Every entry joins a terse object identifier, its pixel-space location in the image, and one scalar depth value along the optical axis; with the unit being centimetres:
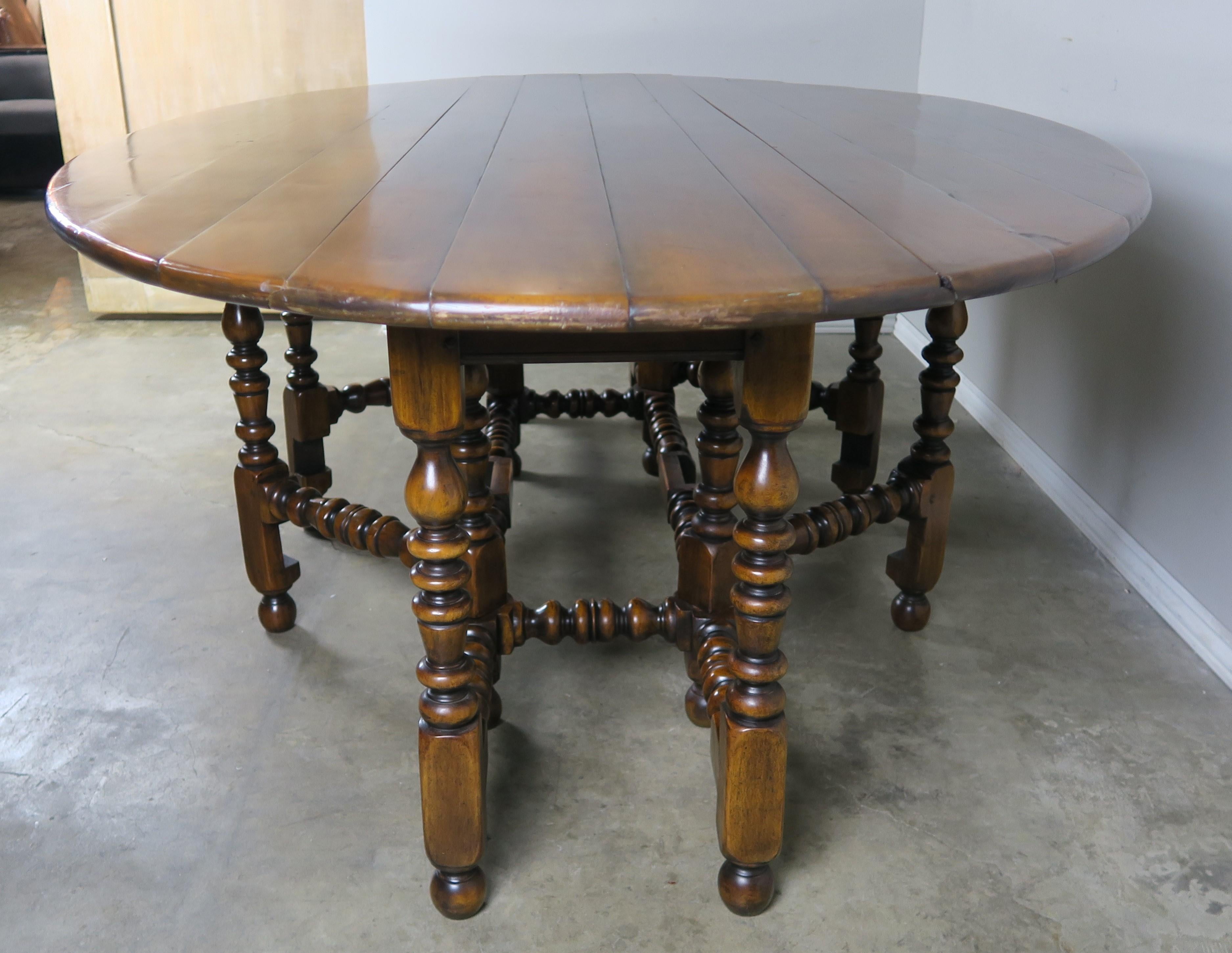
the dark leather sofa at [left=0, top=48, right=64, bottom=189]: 497
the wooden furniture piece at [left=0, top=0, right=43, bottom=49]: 583
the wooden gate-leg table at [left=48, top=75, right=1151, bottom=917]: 80
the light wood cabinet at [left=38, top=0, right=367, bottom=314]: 313
